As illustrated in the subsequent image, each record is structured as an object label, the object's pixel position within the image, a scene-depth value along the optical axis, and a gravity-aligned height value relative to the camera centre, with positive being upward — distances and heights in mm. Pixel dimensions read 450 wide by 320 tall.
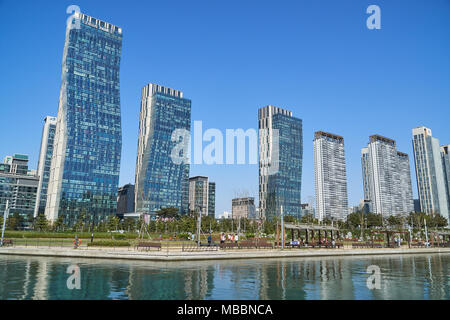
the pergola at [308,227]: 44225 +746
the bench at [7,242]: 37944 -1575
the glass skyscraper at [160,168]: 185625 +34580
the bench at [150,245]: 32262 -1386
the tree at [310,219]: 111750 +4677
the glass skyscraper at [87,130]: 140875 +42216
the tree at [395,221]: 137750 +5362
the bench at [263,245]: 39875 -1519
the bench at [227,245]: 35284 -1457
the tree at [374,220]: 146500 +5859
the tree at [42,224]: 93250 +1167
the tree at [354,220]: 144488 +5704
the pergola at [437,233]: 63625 +337
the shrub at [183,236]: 61625 -976
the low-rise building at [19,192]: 167250 +17748
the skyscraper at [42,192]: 174675 +19327
